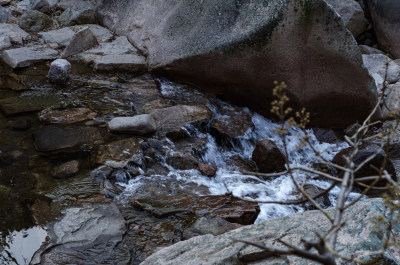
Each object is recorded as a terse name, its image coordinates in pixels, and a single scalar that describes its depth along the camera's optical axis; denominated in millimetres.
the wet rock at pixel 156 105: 5165
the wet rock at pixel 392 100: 5808
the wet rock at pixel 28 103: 4855
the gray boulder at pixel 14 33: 6920
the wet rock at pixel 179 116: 4840
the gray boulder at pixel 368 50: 8052
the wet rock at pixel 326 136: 5547
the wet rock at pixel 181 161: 4301
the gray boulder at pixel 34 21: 7566
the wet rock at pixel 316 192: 4141
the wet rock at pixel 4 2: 8320
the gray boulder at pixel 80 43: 6566
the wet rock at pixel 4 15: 7719
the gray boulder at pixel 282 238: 1772
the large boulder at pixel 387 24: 7930
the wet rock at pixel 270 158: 4586
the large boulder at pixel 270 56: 5188
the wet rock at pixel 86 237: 2855
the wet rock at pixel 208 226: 3214
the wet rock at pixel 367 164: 4395
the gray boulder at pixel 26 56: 6086
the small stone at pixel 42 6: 8219
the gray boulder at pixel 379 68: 6706
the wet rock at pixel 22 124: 4516
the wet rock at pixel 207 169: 4277
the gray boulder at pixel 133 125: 4602
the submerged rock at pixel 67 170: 3817
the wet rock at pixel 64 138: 4223
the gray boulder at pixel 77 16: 7762
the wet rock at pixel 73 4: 8180
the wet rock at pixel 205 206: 3521
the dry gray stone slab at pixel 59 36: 7051
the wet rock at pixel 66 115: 4719
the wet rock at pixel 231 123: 5004
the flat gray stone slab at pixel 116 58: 6102
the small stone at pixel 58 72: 5598
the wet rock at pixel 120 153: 4090
